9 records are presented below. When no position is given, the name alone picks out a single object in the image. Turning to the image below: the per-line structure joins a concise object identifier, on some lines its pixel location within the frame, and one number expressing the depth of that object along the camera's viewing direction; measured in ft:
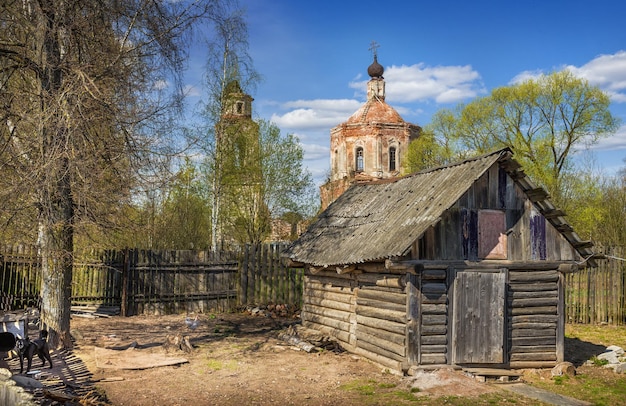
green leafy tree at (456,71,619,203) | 95.25
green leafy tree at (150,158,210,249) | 79.10
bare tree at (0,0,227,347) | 32.24
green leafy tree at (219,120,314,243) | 82.13
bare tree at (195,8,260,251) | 71.61
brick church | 147.33
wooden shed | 36.58
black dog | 31.60
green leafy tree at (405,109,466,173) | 111.34
